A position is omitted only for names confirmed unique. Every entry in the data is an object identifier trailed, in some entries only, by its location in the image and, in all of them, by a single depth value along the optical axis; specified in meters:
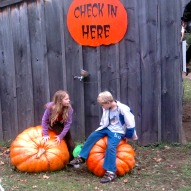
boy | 5.13
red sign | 6.15
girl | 5.48
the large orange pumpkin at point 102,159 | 5.23
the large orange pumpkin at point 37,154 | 5.38
